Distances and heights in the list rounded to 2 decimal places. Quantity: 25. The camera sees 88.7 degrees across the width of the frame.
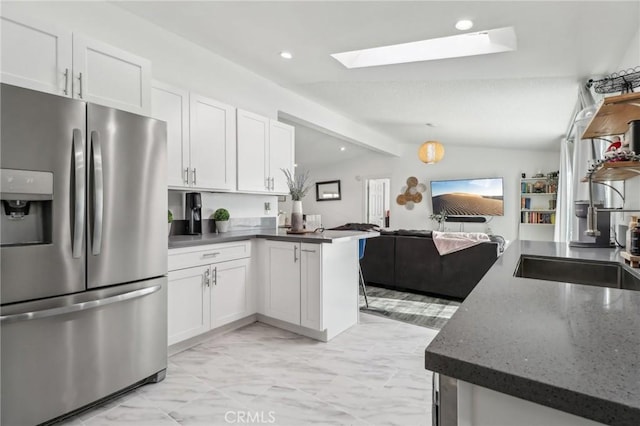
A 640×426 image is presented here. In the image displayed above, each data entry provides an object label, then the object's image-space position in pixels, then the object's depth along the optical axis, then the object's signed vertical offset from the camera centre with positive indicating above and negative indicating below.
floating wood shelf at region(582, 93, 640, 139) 1.24 +0.41
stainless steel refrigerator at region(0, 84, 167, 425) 1.53 -0.21
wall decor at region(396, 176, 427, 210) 7.63 +0.42
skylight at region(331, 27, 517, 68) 2.55 +1.41
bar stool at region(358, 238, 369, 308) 3.50 -0.38
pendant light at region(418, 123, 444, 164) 4.81 +0.88
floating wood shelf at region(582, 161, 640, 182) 1.44 +0.20
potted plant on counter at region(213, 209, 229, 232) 3.24 -0.06
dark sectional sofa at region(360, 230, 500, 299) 3.90 -0.69
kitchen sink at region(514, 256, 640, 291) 1.53 -0.31
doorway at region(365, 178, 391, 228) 8.44 +0.27
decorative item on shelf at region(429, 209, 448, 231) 7.18 -0.14
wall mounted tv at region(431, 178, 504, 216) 6.77 +0.30
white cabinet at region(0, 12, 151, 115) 1.73 +0.87
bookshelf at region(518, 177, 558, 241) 6.28 +0.05
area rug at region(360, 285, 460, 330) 3.34 -1.10
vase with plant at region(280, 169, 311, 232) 3.19 +0.02
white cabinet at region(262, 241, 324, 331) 2.73 -0.63
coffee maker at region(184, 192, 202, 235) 3.01 +0.00
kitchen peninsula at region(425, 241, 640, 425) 0.45 -0.25
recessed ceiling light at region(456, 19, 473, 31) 2.21 +1.29
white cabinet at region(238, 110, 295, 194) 3.29 +0.64
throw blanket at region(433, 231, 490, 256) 3.95 -0.37
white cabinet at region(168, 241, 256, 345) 2.42 -0.64
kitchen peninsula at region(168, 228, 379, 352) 2.49 -0.61
